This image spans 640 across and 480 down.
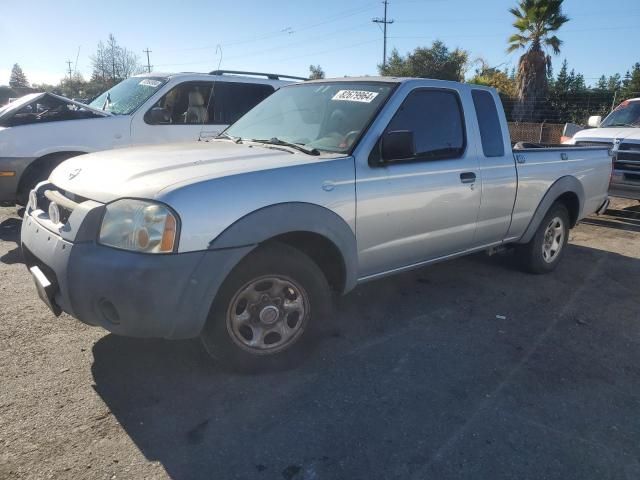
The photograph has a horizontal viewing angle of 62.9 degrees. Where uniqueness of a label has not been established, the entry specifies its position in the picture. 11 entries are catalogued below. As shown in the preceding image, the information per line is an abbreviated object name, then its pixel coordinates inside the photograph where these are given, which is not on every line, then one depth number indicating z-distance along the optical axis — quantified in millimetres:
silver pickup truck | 2689
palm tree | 21188
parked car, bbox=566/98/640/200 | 8523
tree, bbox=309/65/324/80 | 59553
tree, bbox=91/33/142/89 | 42162
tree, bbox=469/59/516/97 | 30375
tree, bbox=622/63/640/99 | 23578
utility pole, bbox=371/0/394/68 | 43353
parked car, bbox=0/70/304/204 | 6277
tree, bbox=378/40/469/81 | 37406
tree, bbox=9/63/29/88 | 74356
